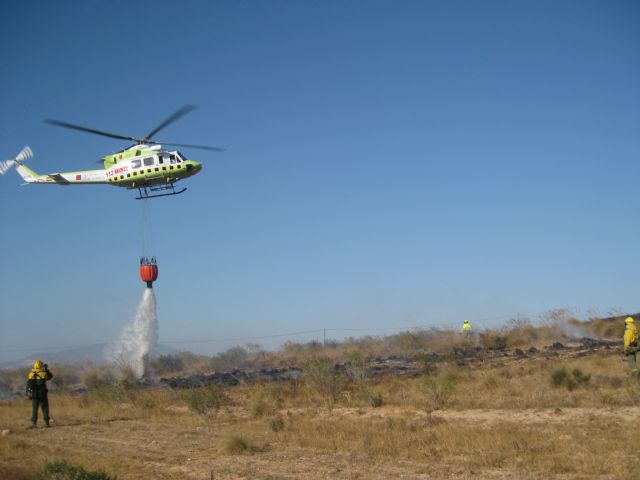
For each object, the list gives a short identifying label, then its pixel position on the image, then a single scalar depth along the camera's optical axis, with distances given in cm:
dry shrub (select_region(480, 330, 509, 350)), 3534
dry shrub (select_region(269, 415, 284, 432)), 1536
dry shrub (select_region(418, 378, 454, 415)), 1677
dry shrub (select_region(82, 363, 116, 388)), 3600
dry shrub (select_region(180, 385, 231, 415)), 1906
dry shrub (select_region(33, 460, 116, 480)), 879
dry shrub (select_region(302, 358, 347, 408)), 2065
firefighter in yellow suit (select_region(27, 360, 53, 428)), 1848
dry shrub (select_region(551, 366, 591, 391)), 1759
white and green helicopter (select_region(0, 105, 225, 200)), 2633
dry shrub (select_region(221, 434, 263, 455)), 1263
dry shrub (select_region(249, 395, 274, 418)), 1845
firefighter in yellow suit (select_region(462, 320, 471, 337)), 3825
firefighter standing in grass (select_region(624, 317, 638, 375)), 1656
